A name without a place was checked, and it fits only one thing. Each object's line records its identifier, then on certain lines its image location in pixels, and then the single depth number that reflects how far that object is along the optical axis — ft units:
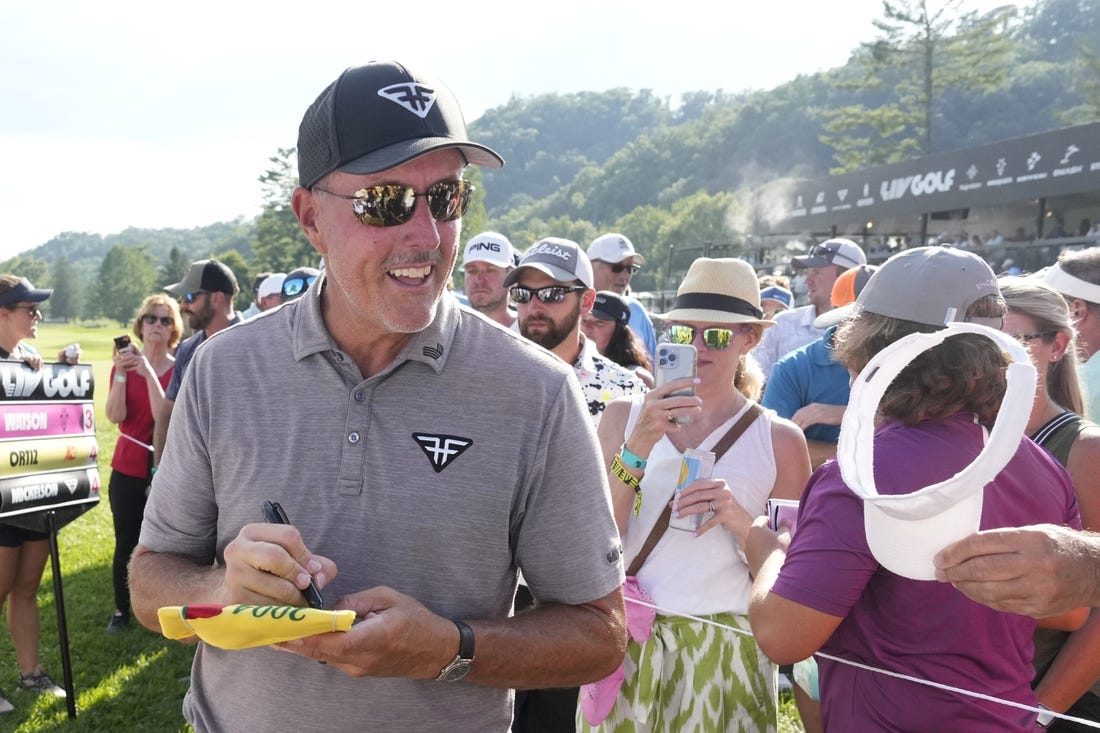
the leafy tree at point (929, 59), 170.60
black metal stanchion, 15.85
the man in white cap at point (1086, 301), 11.39
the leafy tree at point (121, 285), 351.87
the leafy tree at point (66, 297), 370.32
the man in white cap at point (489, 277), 19.40
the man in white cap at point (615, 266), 21.25
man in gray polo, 5.67
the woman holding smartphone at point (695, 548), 9.67
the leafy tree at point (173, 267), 300.20
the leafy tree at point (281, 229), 273.75
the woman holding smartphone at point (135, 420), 20.12
